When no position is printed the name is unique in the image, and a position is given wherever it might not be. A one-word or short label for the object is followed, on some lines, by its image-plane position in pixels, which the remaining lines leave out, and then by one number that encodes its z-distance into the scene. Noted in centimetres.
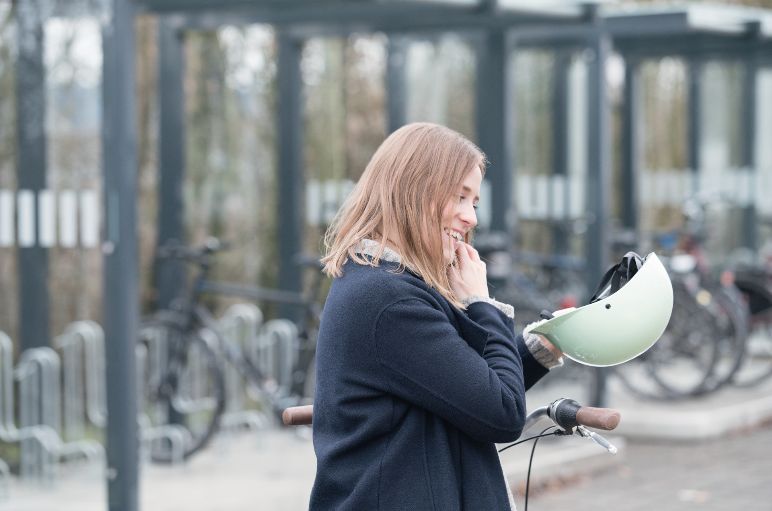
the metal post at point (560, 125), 1679
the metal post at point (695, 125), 1949
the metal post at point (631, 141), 1850
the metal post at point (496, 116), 1259
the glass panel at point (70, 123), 1037
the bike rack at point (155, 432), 1121
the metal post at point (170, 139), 1167
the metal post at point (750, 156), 1930
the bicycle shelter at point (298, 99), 853
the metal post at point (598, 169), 1313
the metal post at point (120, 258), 847
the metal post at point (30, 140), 1033
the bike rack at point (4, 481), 992
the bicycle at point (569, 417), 430
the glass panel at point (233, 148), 1285
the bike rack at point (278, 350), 1254
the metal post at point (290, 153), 1314
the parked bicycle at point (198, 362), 1111
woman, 410
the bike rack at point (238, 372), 1222
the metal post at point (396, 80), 1375
